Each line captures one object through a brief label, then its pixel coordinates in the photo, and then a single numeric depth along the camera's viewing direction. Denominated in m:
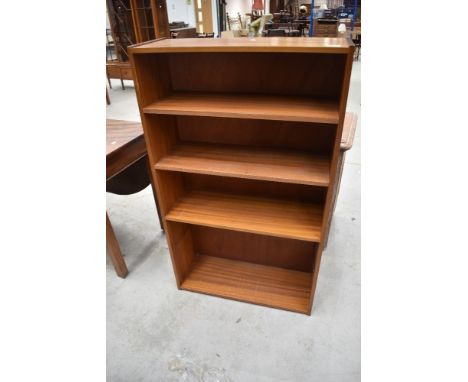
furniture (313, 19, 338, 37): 7.44
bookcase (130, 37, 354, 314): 1.17
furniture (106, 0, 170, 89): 5.25
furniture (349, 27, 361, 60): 7.47
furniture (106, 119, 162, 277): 1.66
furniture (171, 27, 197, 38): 5.55
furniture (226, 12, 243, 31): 10.31
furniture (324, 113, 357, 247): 1.55
